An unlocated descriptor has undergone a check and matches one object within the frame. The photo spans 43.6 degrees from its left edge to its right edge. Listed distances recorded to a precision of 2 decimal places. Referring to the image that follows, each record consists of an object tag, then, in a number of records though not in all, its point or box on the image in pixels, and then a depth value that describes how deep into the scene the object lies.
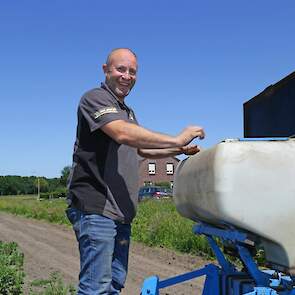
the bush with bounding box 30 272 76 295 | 4.09
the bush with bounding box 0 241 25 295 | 4.25
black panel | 2.15
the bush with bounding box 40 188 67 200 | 40.96
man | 1.94
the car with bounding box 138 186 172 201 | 25.38
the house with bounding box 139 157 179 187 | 40.96
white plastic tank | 1.64
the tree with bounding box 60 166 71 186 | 47.40
